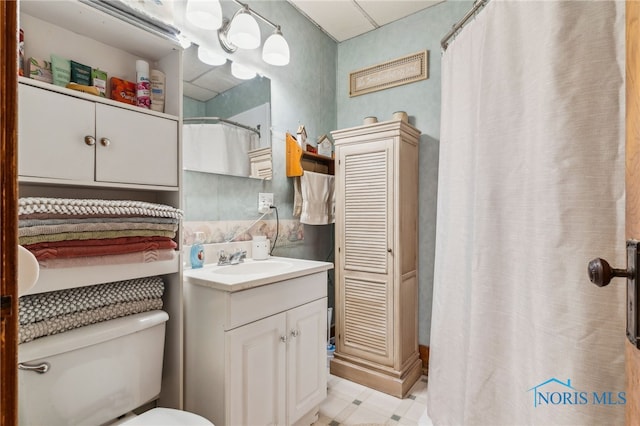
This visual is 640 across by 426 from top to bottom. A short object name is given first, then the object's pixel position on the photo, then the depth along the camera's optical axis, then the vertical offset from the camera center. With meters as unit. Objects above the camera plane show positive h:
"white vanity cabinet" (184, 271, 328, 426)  1.20 -0.61
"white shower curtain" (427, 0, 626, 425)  0.81 -0.01
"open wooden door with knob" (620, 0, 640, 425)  0.53 +0.10
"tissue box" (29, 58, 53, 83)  1.01 +0.49
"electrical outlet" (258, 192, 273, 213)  2.05 +0.08
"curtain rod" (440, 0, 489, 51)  1.29 +0.91
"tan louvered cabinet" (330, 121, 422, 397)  2.01 -0.30
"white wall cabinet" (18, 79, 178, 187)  0.88 +0.24
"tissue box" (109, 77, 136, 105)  1.21 +0.49
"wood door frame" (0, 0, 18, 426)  0.31 -0.01
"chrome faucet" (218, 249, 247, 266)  1.69 -0.26
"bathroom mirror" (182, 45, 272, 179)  1.65 +0.55
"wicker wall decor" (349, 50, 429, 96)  2.33 +1.14
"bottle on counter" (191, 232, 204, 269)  1.54 -0.22
